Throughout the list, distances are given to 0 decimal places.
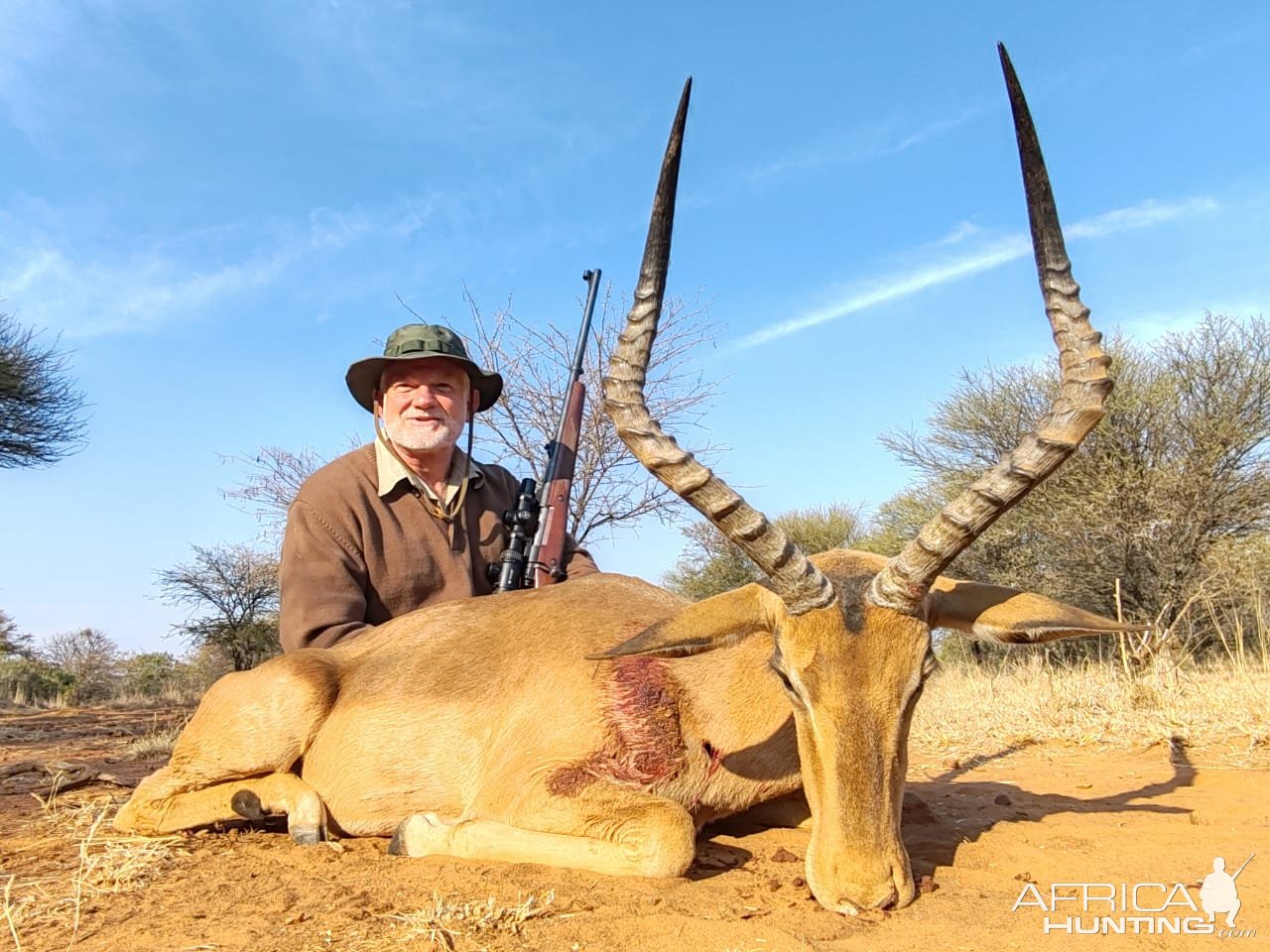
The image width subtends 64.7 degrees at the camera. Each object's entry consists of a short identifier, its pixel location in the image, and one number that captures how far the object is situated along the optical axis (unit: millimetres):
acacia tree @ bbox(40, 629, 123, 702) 21750
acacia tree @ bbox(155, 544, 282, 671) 23891
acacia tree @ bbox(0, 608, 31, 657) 23953
